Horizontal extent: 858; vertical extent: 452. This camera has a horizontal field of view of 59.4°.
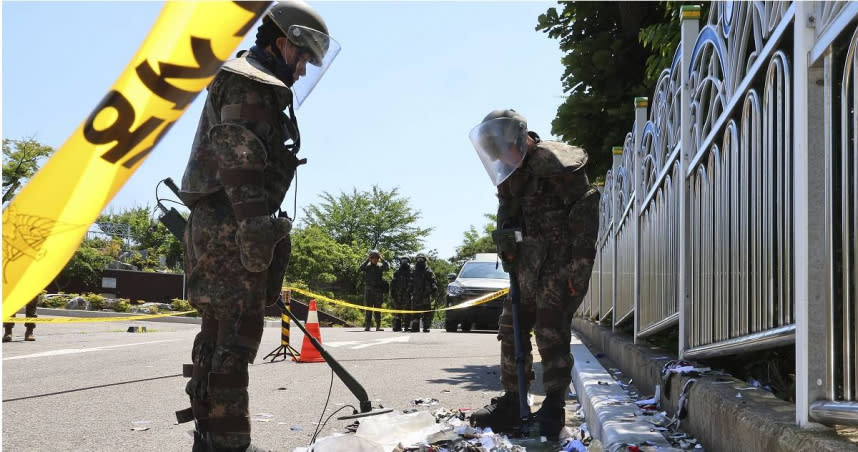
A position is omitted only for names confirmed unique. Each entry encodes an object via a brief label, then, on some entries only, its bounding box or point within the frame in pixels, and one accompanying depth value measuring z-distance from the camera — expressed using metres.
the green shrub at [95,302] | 25.38
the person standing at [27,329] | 10.81
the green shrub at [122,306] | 25.50
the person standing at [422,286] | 19.22
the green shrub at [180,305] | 25.97
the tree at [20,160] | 36.31
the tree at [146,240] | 45.43
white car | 16.23
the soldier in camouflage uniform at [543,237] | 4.37
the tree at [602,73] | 9.99
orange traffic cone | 8.66
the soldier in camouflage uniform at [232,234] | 3.08
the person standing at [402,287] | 19.83
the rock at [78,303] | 24.73
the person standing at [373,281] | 18.70
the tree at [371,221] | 47.84
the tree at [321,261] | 39.25
